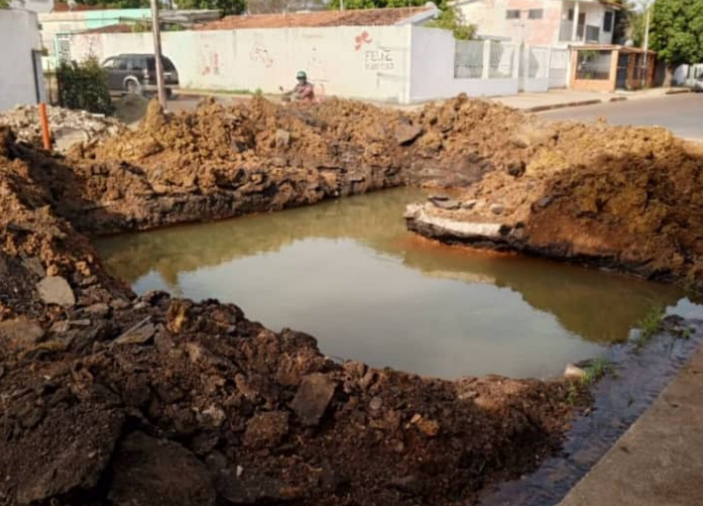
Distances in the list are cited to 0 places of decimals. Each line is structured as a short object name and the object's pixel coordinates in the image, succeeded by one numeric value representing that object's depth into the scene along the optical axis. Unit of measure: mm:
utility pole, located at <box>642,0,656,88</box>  42272
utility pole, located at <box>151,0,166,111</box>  18766
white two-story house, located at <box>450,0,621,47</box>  41875
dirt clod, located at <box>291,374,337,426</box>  4578
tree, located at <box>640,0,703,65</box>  42281
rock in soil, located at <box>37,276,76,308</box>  6043
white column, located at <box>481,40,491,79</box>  30156
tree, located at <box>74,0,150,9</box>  54875
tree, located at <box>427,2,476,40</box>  31000
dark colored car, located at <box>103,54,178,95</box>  27031
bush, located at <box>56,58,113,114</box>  20781
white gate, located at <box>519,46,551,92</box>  33844
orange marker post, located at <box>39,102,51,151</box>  13394
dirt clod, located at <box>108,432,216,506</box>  3686
